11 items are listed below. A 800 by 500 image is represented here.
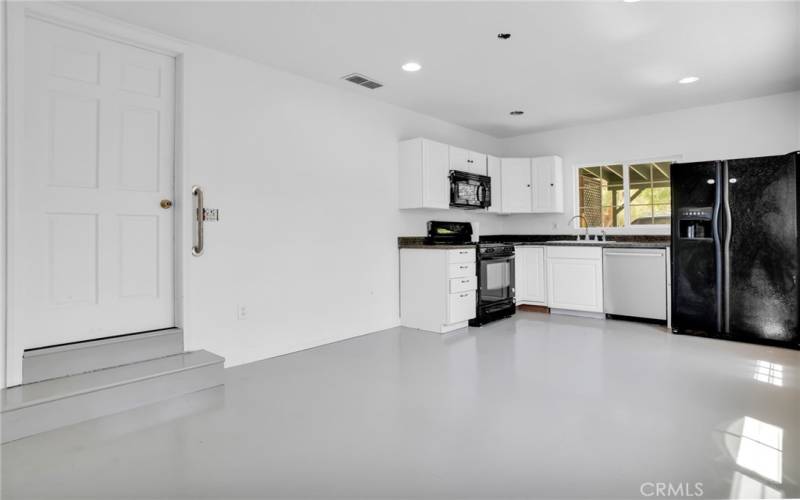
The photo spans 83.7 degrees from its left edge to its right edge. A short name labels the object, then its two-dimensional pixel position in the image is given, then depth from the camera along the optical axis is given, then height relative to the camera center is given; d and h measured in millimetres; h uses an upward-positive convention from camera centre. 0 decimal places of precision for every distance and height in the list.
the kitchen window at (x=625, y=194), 5570 +786
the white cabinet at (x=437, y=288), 4672 -354
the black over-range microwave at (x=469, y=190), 5250 +802
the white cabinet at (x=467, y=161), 5313 +1170
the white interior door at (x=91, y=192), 2727 +427
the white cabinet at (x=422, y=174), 4879 +907
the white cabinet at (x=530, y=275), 5836 -271
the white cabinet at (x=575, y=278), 5305 -290
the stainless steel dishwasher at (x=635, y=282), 4812 -308
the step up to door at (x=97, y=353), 2672 -631
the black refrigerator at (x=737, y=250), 3959 +42
